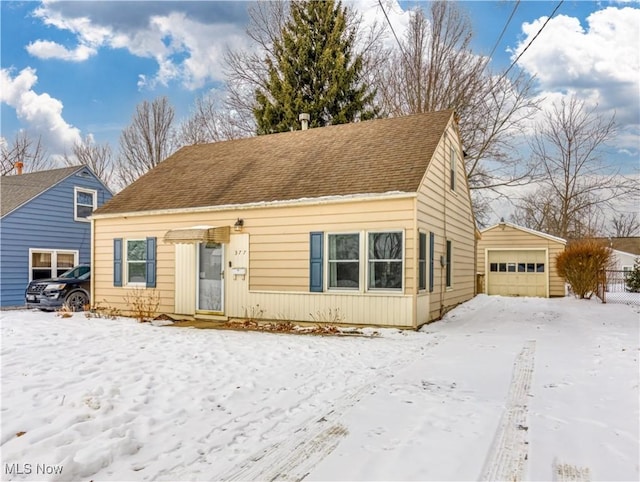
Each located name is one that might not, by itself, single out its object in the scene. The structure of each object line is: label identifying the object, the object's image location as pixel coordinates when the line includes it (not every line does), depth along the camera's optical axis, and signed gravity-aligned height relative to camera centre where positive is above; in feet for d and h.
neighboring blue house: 49.39 +4.20
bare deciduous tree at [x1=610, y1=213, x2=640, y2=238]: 152.35 +11.01
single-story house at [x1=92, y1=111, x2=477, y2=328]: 30.42 +2.16
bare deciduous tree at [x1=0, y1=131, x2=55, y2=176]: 83.71 +21.27
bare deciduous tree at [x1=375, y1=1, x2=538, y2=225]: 67.10 +26.28
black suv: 42.42 -3.60
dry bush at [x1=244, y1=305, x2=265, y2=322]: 34.27 -4.55
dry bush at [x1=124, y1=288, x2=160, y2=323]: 37.24 -4.14
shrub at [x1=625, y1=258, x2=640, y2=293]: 57.47 -3.21
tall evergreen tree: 71.05 +30.67
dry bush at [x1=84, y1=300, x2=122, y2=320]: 37.88 -5.20
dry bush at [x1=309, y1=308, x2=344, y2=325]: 31.24 -4.44
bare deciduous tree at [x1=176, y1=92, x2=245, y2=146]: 85.66 +27.21
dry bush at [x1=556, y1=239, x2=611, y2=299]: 50.83 -0.96
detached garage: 63.26 -0.71
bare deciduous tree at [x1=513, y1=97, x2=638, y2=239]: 79.87 +17.99
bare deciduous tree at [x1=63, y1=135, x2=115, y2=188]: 96.07 +22.74
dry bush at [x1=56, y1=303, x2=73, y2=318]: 37.75 -5.09
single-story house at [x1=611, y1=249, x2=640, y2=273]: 120.47 -0.76
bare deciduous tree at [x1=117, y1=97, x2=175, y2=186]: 86.17 +25.08
